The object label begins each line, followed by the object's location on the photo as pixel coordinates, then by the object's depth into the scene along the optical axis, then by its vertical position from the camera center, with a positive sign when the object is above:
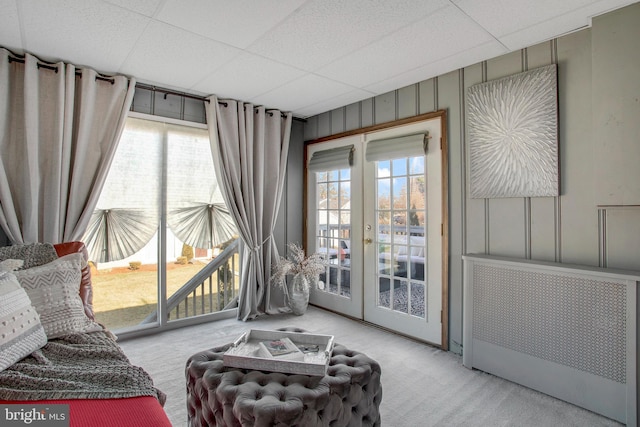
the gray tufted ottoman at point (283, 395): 1.28 -0.72
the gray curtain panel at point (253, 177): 3.61 +0.44
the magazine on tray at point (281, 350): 1.63 -0.66
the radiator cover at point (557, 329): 1.94 -0.74
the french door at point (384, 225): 3.07 -0.09
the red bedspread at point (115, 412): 1.11 -0.67
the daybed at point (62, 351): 1.21 -0.62
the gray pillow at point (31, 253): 1.95 -0.21
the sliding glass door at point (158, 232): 3.16 -0.14
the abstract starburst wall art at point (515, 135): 2.37 +0.60
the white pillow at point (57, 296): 1.72 -0.41
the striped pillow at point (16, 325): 1.43 -0.48
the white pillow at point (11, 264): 1.78 -0.25
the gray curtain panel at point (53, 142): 2.56 +0.60
